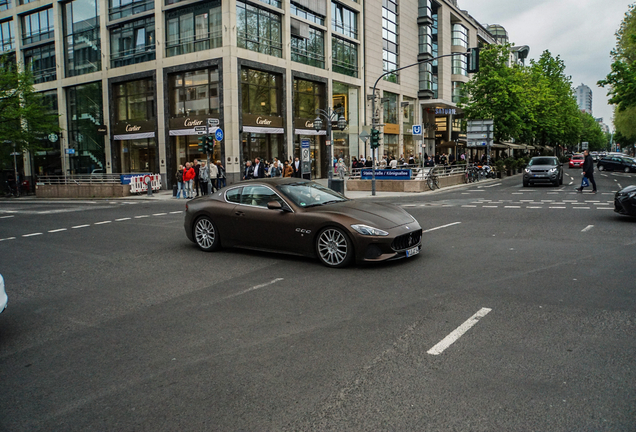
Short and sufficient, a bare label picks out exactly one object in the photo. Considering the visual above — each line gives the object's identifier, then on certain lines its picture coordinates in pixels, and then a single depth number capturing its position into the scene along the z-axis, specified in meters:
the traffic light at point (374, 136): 25.64
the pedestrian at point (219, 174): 26.73
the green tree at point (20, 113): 35.72
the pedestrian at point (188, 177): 25.84
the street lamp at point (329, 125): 26.36
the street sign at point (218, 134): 26.11
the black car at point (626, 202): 12.61
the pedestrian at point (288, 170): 28.42
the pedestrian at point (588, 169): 22.56
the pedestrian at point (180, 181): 26.89
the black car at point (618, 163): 47.35
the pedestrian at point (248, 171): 28.32
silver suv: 28.52
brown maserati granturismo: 7.93
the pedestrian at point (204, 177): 25.52
